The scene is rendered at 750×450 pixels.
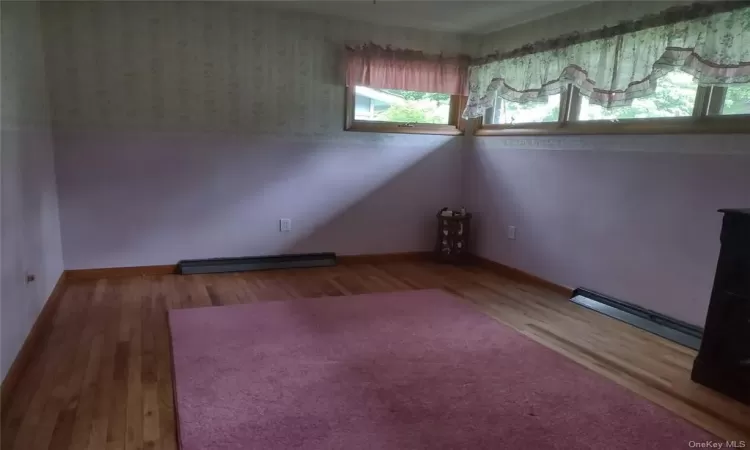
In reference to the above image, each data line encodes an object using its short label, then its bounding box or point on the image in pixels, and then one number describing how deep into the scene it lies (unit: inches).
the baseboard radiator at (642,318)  106.3
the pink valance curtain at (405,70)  157.8
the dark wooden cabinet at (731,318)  79.9
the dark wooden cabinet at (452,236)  173.2
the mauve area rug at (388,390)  68.5
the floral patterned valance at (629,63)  94.7
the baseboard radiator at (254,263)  150.1
